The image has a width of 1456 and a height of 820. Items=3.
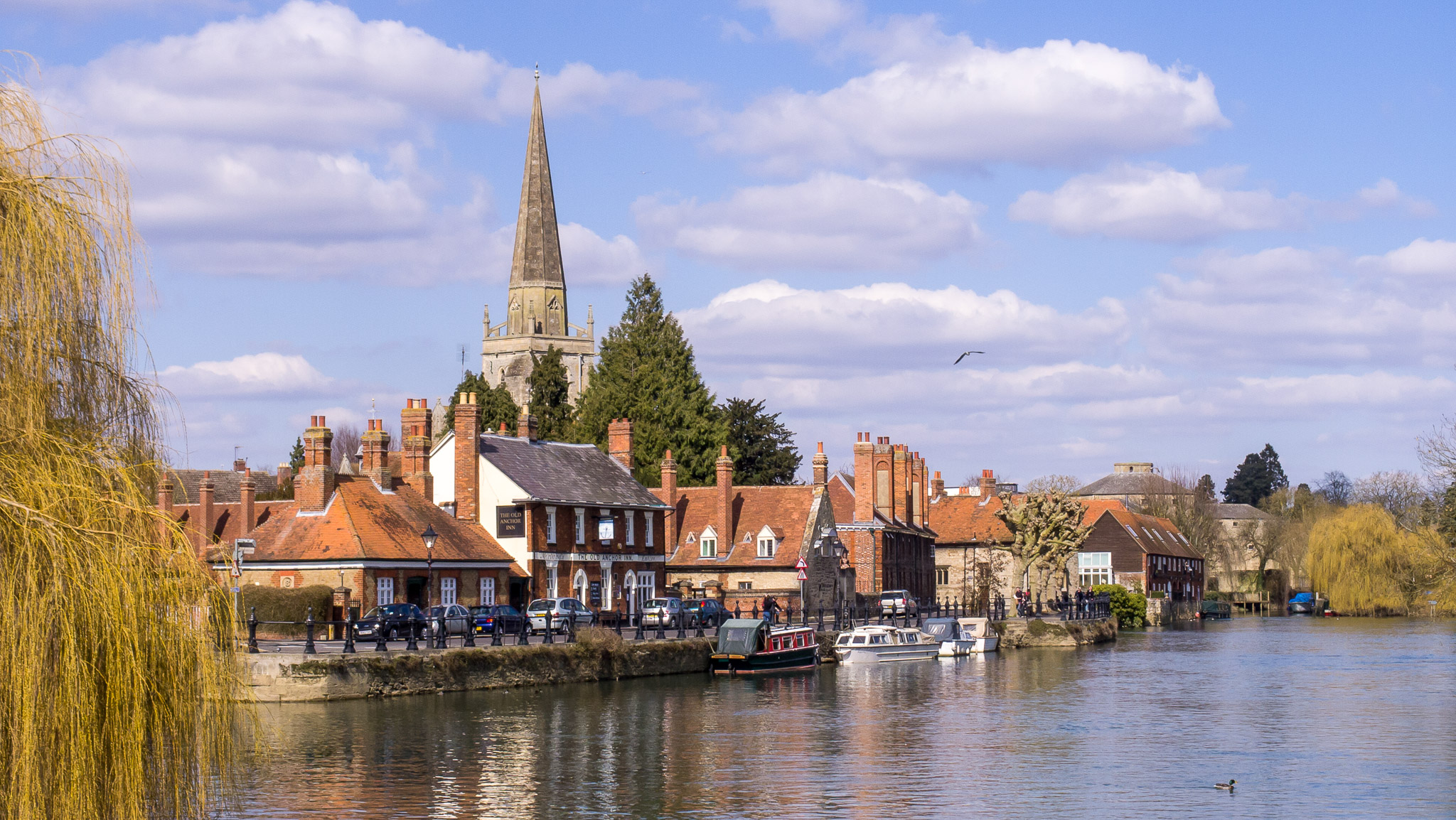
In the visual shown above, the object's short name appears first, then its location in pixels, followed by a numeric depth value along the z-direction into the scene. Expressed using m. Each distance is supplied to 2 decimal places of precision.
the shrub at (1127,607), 106.19
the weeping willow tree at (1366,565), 113.69
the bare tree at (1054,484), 172.88
